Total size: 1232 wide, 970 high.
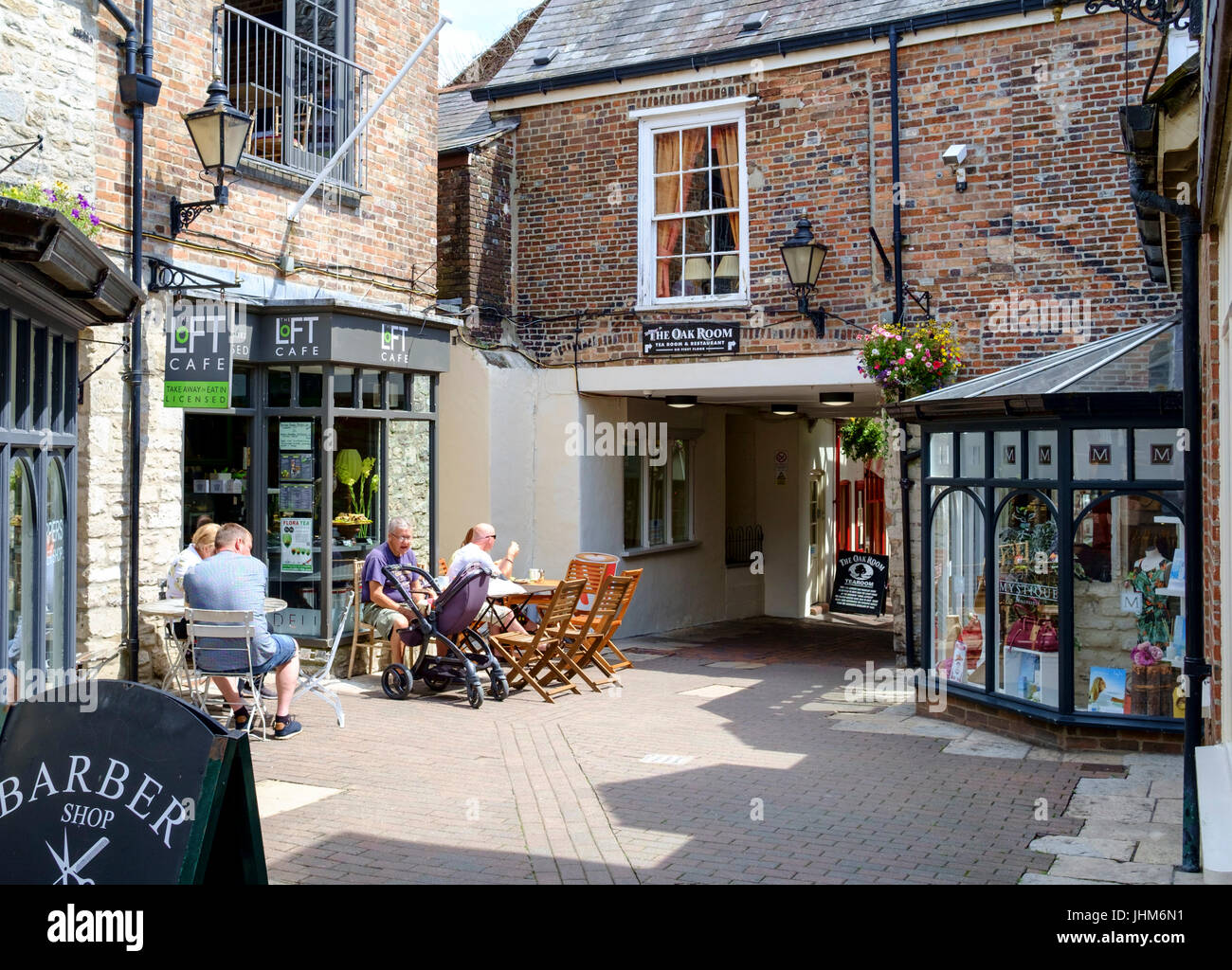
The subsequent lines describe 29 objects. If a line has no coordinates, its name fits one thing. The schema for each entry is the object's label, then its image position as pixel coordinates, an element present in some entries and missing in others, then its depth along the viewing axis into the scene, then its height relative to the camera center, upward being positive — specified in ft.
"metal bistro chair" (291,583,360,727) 27.73 -4.41
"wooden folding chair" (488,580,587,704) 32.19 -4.07
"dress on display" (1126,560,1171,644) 26.81 -2.33
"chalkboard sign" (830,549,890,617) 51.96 -3.69
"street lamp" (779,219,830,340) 38.40 +7.77
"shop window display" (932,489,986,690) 30.01 -2.22
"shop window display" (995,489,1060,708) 27.99 -2.30
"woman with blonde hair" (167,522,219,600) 29.78 -1.41
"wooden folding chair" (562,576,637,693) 34.12 -3.89
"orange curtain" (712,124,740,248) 41.65 +11.73
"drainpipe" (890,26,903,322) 37.91 +10.24
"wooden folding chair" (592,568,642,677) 35.70 -3.80
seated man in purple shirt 31.86 -2.14
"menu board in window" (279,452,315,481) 34.76 +0.95
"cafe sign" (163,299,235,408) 29.91 +3.31
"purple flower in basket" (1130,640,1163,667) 26.78 -3.43
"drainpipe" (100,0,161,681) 29.84 +6.99
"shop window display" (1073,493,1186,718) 26.66 -2.38
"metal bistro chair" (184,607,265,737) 25.18 -2.85
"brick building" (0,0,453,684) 29.09 +6.60
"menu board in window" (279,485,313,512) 34.86 +0.04
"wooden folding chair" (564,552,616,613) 39.37 -2.31
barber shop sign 12.15 -3.05
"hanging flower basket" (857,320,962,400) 36.19 +4.30
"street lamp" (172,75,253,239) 30.45 +9.34
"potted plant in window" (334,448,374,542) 35.58 +0.58
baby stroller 30.78 -3.76
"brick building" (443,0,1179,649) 35.86 +9.46
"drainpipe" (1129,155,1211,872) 19.08 +0.35
